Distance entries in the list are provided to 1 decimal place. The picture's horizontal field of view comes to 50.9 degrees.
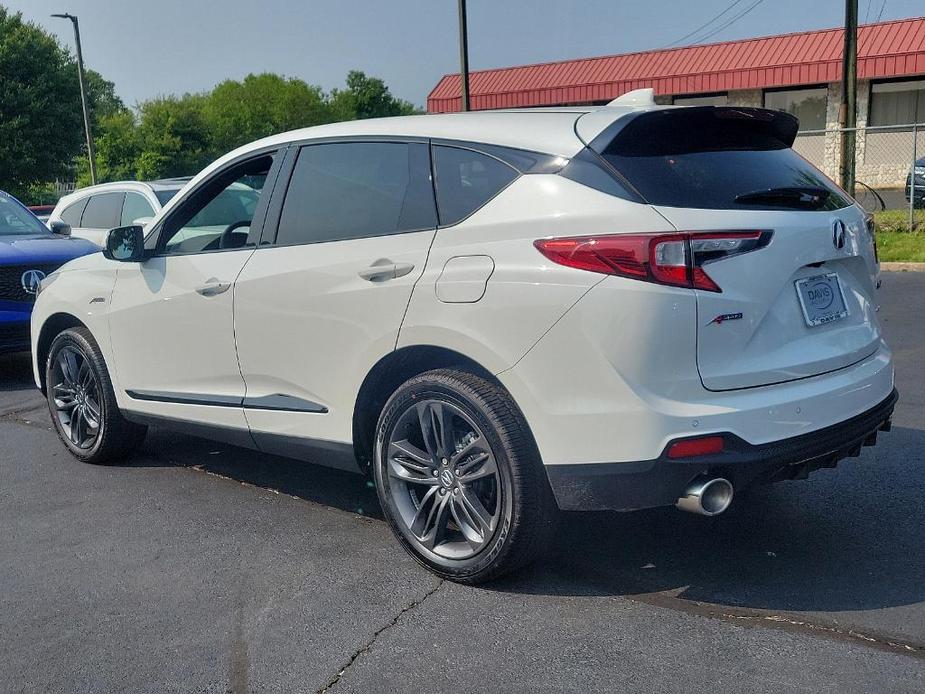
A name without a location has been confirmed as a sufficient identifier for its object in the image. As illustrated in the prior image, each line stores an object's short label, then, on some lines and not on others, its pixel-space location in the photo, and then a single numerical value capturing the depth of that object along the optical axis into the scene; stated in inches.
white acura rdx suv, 122.4
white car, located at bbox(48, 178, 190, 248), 436.1
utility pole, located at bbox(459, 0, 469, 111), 902.4
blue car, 308.7
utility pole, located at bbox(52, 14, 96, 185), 1357.8
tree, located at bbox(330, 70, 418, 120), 3634.4
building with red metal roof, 1122.7
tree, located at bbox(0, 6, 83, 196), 1464.1
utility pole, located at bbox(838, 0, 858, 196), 610.9
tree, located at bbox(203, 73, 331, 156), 3166.8
